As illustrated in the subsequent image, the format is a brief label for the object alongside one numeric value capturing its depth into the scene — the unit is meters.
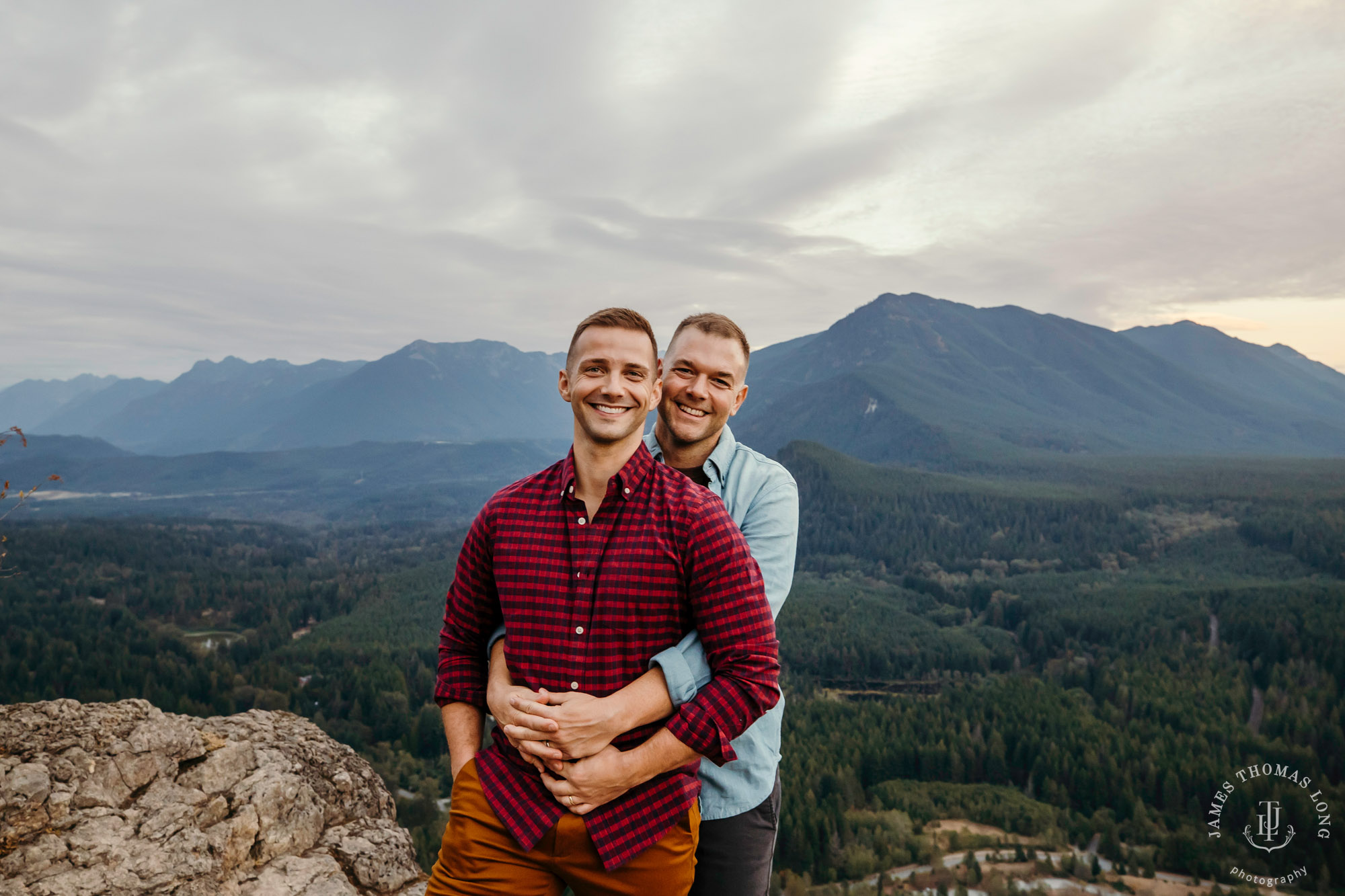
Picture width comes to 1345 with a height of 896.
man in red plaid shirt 2.89
